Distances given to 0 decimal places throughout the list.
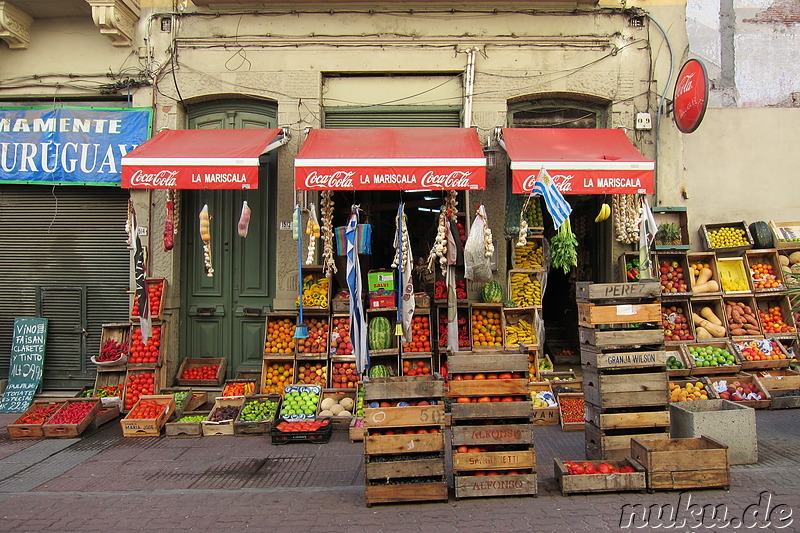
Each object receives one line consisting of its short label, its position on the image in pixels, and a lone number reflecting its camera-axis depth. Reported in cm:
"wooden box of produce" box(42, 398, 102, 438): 715
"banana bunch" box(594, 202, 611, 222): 744
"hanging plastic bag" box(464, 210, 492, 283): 711
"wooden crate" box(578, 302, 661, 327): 550
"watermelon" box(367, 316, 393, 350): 784
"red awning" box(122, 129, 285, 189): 719
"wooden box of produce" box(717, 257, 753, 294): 863
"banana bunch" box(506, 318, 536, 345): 820
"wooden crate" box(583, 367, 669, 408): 545
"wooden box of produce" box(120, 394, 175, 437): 716
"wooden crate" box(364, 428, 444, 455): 482
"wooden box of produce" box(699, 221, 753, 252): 863
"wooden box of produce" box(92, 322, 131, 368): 834
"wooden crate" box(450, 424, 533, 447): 489
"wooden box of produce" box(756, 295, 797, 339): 838
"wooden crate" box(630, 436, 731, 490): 486
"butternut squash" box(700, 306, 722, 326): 843
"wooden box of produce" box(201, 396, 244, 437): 723
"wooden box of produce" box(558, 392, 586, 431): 702
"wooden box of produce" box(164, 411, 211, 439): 714
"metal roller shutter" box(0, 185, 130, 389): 892
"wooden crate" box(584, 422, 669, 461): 544
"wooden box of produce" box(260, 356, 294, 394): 803
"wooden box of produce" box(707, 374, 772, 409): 755
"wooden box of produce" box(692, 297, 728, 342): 827
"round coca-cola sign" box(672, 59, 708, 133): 748
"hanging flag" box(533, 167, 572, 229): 623
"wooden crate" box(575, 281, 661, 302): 554
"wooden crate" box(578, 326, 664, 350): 548
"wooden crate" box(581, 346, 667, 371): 548
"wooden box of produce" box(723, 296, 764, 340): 831
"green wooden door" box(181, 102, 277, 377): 873
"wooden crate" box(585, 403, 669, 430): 543
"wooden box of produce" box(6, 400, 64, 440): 709
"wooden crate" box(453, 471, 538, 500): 482
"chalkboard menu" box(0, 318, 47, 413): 864
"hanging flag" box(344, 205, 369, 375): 723
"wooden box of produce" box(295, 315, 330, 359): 803
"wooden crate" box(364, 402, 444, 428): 487
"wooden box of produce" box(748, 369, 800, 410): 776
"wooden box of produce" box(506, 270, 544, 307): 848
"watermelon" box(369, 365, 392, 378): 774
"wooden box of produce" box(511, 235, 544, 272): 860
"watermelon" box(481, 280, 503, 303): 818
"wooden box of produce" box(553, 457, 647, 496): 485
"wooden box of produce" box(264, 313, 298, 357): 810
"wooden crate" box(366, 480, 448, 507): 477
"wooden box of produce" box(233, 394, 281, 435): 719
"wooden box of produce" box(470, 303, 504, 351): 808
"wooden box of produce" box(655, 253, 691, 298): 834
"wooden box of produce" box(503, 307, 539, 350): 817
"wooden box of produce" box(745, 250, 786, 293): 854
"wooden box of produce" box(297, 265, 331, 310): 815
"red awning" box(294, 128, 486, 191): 706
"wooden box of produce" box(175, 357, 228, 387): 837
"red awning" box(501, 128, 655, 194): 709
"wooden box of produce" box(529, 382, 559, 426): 730
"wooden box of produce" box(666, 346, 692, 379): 763
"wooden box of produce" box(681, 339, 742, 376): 774
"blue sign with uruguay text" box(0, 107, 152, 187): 863
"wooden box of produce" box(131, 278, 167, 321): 829
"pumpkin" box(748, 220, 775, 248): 862
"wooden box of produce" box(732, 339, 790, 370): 794
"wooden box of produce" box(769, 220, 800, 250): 866
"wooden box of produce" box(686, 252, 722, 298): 842
